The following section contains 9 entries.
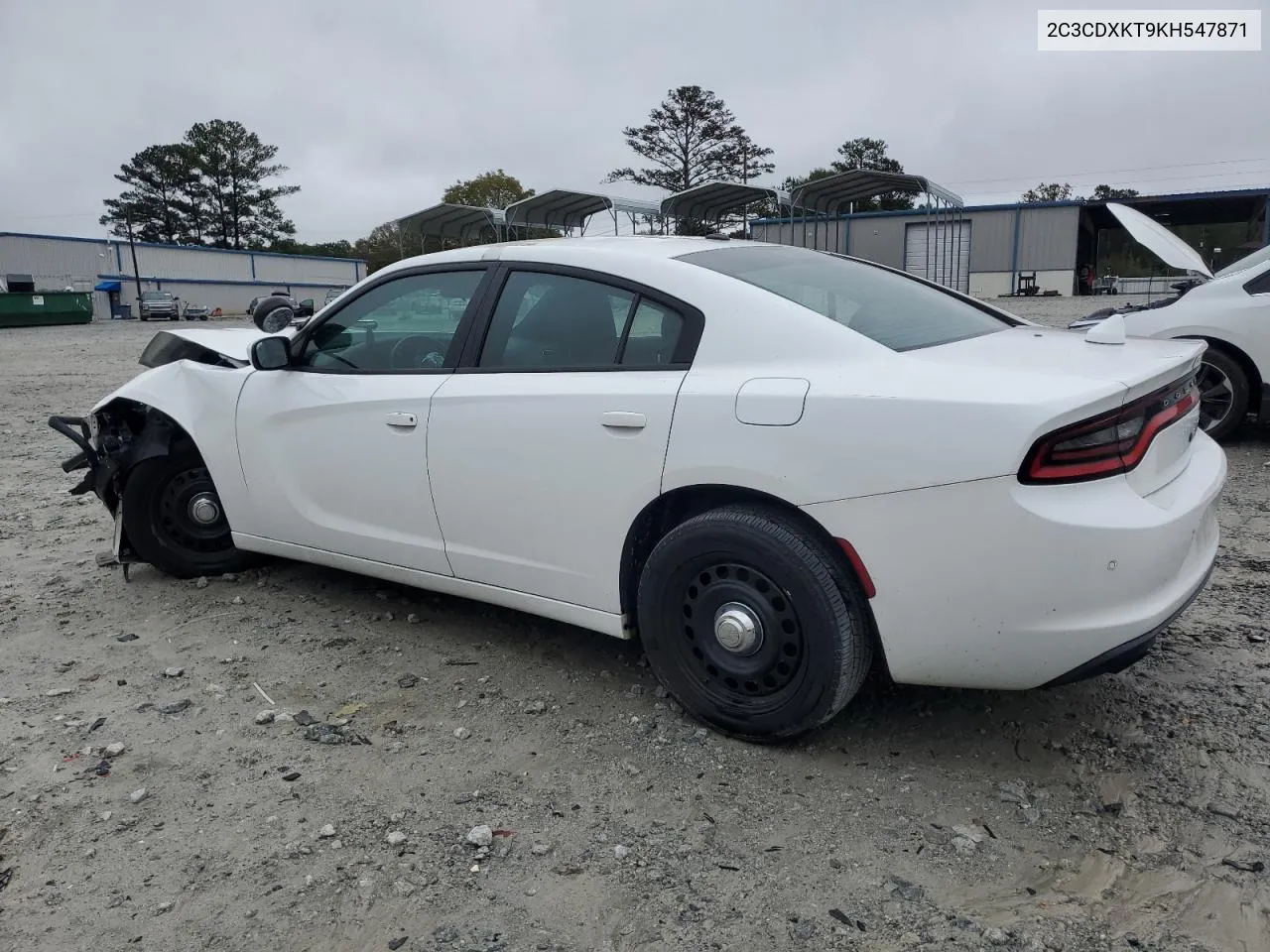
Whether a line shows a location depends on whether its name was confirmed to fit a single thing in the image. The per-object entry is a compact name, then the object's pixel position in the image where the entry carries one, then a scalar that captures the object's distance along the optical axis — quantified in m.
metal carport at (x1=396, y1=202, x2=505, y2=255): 24.67
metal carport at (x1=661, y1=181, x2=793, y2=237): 22.16
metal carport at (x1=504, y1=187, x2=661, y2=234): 22.30
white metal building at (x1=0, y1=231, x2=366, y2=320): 53.09
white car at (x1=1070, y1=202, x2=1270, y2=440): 6.36
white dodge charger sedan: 2.33
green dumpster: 36.50
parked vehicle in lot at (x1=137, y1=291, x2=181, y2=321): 44.31
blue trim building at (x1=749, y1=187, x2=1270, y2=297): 35.56
